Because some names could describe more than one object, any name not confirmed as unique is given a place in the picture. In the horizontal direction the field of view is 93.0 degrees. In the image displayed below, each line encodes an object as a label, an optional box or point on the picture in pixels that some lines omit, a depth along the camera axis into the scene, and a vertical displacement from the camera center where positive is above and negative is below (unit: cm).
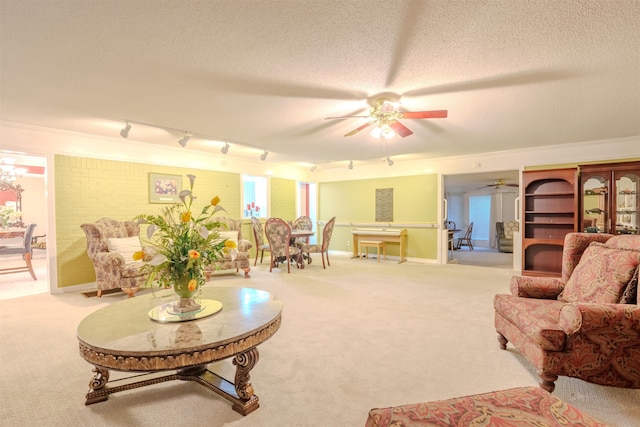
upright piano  717 -63
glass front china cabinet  493 +20
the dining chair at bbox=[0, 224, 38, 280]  532 -67
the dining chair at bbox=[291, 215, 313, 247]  763 -33
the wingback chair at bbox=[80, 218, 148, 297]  404 -60
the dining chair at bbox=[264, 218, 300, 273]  586 -52
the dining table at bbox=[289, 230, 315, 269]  616 -60
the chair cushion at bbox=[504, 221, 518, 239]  895 -55
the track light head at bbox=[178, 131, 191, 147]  468 +112
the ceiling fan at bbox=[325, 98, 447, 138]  309 +102
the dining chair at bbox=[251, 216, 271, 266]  658 -56
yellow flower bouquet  187 -25
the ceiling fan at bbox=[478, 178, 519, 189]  846 +76
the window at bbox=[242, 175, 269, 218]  773 +40
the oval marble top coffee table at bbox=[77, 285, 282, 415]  149 -68
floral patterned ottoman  100 -70
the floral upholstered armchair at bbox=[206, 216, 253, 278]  521 -70
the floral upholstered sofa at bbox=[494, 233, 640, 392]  181 -73
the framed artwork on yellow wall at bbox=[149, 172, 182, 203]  550 +44
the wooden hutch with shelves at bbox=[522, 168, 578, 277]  544 -14
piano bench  723 -83
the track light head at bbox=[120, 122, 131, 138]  400 +108
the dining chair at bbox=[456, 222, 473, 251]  1047 -102
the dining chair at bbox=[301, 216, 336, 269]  630 -76
